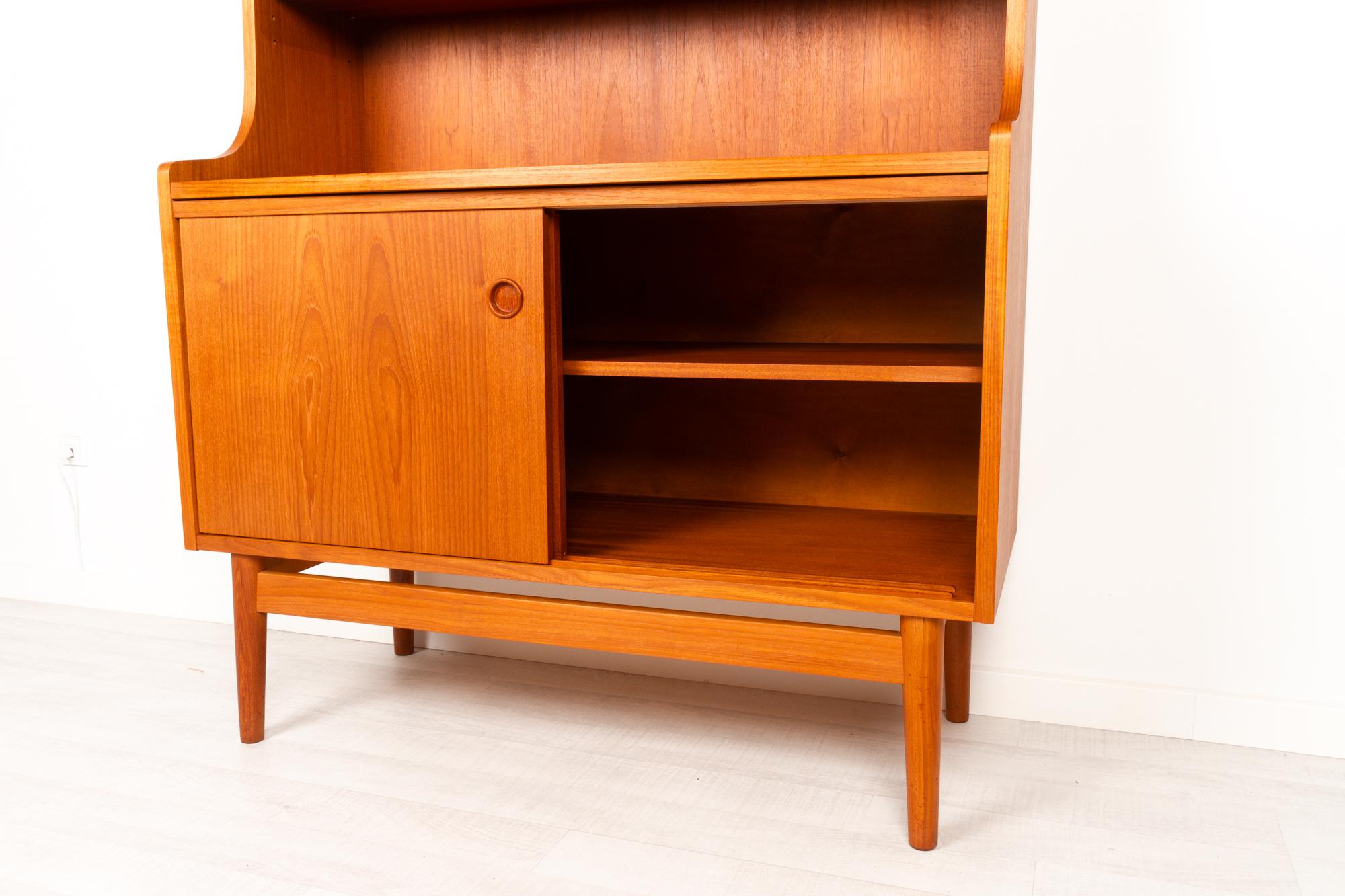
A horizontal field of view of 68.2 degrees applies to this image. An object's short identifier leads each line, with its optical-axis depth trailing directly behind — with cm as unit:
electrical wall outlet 185
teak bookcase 99
